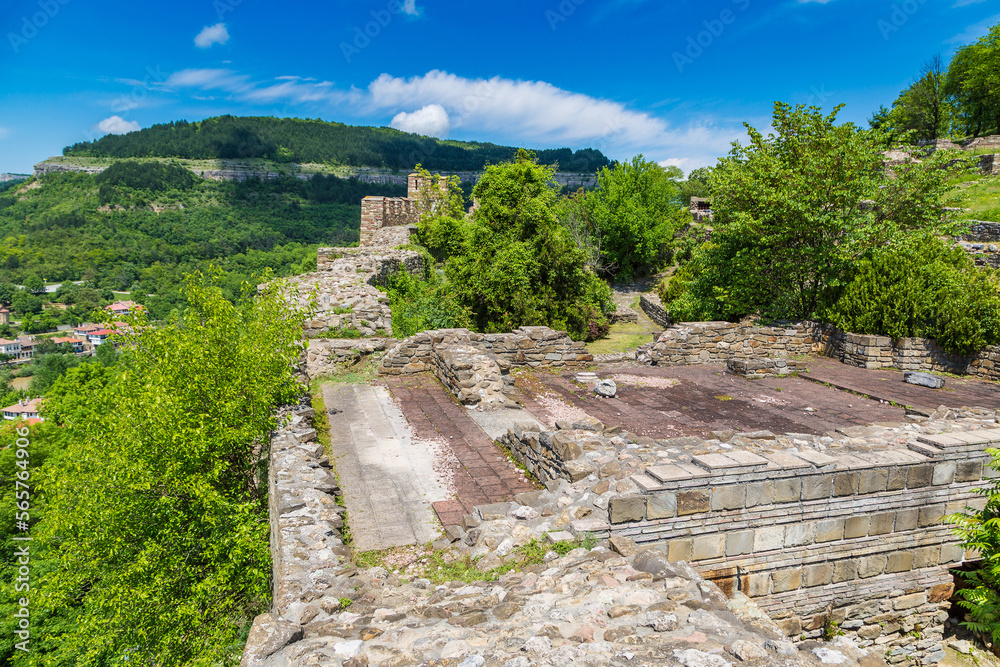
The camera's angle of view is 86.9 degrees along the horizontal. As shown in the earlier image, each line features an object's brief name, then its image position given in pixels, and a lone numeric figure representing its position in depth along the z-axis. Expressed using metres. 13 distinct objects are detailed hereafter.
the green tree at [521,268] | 16.17
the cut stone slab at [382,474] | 5.23
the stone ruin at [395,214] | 23.72
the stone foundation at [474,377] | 8.95
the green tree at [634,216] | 30.62
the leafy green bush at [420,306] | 14.14
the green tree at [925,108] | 41.25
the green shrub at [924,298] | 10.68
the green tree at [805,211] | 12.64
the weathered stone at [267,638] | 2.97
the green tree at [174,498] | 6.07
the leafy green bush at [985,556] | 5.13
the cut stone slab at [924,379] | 9.86
